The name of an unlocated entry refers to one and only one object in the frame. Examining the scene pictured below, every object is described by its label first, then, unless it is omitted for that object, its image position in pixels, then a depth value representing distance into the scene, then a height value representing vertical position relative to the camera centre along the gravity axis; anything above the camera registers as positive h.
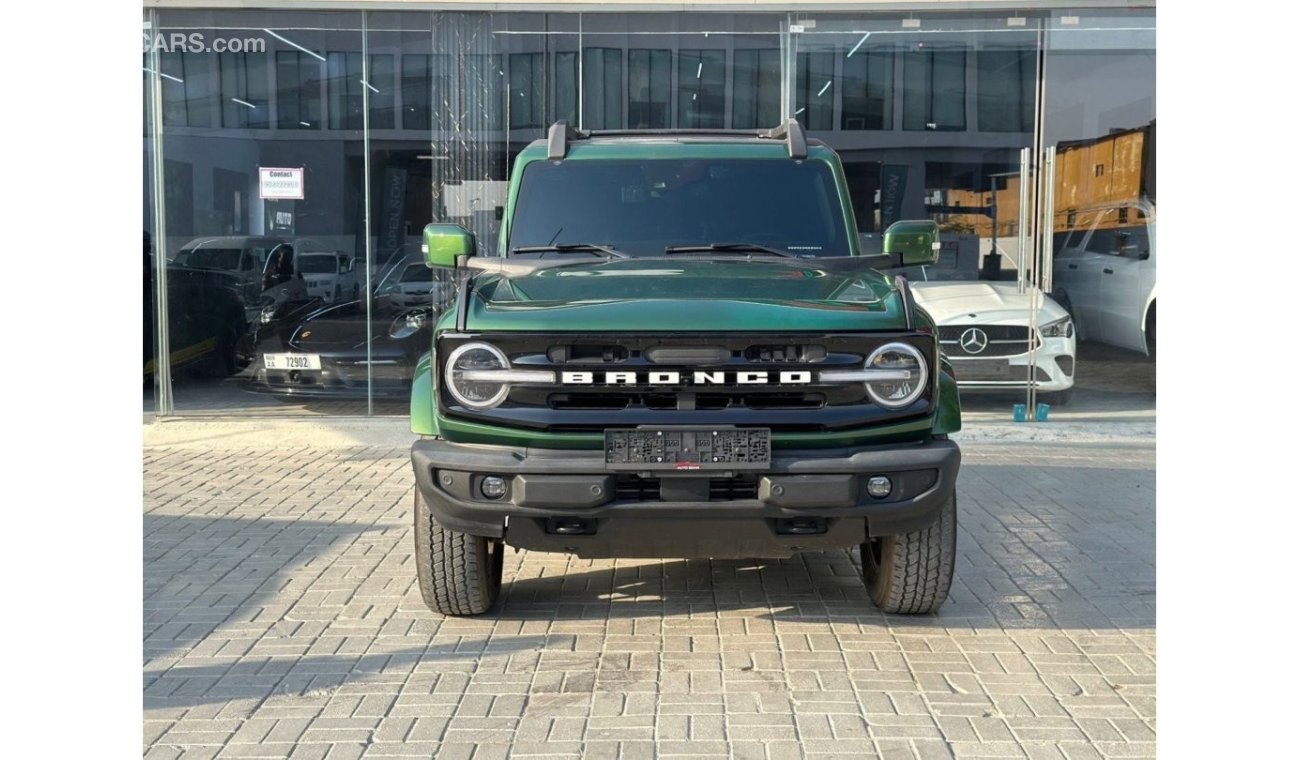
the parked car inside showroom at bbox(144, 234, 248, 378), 11.85 -0.40
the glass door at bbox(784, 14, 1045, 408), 11.79 +1.27
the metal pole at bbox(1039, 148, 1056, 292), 11.77 +0.52
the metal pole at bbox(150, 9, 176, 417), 11.84 +0.04
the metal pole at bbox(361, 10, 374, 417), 11.84 +1.33
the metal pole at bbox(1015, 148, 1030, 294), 11.80 +0.50
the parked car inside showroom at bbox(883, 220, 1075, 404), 11.66 -0.47
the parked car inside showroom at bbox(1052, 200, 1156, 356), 11.74 +0.07
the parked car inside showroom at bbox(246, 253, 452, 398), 11.84 -0.59
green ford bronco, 4.80 -0.51
